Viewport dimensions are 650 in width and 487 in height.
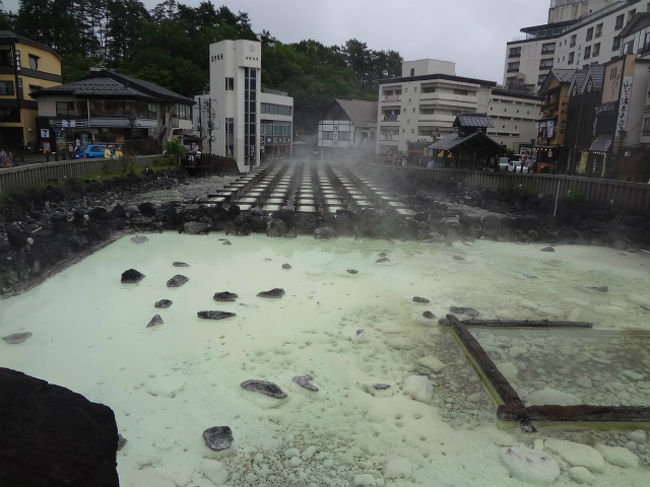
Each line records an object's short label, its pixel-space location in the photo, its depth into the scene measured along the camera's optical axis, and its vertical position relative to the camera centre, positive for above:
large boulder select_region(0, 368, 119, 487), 2.84 -1.90
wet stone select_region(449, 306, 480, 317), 8.99 -3.01
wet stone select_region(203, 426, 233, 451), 4.94 -3.11
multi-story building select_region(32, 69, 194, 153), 37.41 +2.17
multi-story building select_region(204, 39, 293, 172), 38.69 +3.79
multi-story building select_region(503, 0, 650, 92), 44.62 +13.17
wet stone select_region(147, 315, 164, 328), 8.09 -3.06
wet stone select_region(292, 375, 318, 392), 6.13 -3.08
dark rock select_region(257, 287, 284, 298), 9.65 -3.00
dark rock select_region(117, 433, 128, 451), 4.87 -3.11
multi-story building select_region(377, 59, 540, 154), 56.31 +5.77
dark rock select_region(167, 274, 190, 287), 10.27 -3.01
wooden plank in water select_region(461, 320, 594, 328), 8.15 -2.90
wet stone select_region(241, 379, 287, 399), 5.94 -3.07
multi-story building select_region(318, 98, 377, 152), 67.44 +3.21
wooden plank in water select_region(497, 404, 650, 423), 5.43 -2.93
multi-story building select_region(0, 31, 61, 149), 38.56 +4.04
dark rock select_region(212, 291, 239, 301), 9.40 -3.01
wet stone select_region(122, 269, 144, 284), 10.44 -2.98
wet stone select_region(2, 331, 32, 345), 7.29 -3.10
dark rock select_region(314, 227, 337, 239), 15.86 -2.84
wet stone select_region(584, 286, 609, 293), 10.97 -3.04
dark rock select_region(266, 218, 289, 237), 15.84 -2.76
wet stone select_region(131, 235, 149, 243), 14.64 -3.02
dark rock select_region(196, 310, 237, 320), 8.40 -3.03
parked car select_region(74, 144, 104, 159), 30.58 -0.76
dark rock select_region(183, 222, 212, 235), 15.93 -2.84
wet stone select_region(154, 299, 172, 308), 8.95 -3.04
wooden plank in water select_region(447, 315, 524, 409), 5.65 -2.86
